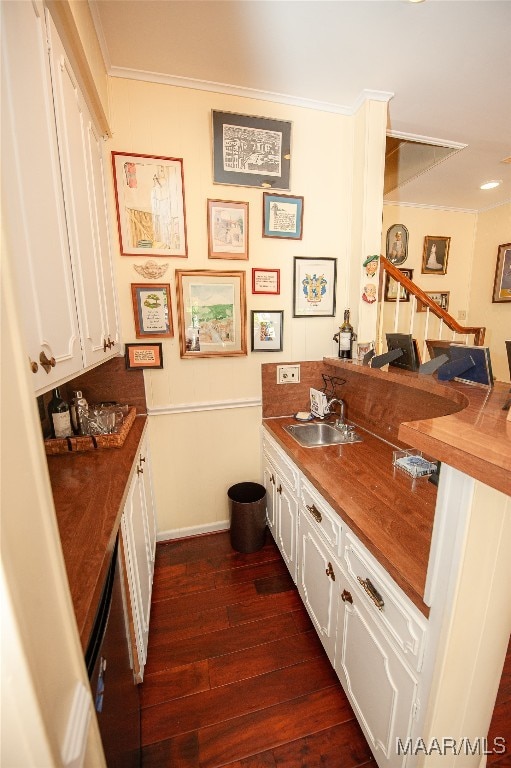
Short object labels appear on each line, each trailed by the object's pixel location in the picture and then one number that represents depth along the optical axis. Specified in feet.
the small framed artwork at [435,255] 13.07
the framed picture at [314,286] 6.91
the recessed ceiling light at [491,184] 10.39
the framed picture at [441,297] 13.74
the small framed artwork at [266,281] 6.67
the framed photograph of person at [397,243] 12.48
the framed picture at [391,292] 12.34
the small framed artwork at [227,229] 6.23
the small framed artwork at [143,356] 6.32
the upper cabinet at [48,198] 2.25
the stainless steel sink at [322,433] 6.28
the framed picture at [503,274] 12.63
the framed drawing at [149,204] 5.75
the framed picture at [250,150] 5.99
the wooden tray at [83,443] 4.76
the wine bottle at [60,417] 4.91
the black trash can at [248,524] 6.70
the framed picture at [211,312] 6.36
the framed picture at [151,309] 6.13
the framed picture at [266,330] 6.86
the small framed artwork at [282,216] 6.47
